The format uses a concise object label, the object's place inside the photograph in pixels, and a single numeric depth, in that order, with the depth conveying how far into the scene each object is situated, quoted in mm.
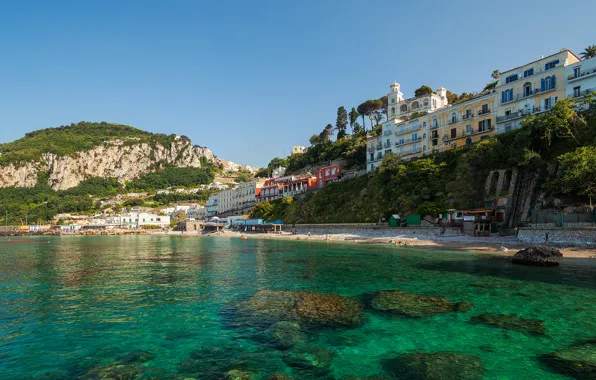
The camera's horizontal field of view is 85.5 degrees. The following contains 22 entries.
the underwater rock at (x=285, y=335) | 10258
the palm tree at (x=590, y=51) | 63900
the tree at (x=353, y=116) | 116250
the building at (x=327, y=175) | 89006
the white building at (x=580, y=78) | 47438
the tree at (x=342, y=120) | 119750
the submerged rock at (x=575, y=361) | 8203
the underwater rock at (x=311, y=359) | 8688
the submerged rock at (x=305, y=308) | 12734
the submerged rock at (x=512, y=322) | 11578
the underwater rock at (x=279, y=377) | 7898
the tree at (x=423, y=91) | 95306
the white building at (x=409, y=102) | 90500
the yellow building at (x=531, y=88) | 51156
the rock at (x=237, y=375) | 7988
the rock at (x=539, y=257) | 25078
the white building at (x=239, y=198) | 119500
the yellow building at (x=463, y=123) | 61031
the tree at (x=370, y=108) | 111944
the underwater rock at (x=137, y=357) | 9195
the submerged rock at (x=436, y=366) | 8125
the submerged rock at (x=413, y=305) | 13789
